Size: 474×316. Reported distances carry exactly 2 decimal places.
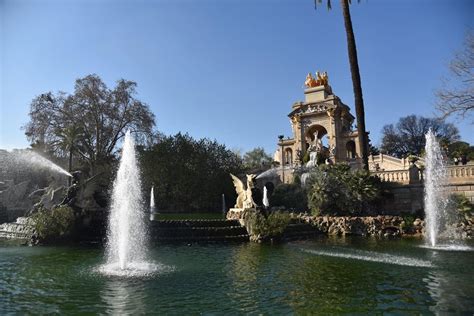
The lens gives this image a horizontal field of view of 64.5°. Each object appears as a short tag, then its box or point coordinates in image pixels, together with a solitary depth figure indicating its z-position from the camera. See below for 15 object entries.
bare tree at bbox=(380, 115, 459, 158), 67.50
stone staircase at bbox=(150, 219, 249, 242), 16.36
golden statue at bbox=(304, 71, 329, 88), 61.75
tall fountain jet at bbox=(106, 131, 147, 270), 11.14
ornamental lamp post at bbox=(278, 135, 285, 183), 59.97
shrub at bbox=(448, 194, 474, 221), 19.23
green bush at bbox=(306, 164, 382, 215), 21.67
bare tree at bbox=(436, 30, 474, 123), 16.37
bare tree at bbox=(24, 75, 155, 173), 38.44
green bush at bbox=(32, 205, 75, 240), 15.10
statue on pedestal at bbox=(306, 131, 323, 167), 37.47
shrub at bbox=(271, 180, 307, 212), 29.28
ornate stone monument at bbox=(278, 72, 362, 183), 55.78
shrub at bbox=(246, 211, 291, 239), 16.58
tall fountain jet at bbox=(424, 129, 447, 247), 17.20
